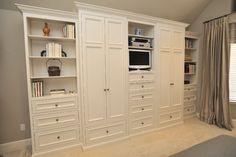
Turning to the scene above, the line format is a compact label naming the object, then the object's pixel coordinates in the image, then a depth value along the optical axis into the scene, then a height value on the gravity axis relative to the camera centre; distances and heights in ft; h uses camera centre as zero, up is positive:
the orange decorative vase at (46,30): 7.91 +2.28
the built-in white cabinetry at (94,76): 7.73 -0.20
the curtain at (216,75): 10.77 -0.25
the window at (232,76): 11.22 -0.33
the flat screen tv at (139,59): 9.78 +0.90
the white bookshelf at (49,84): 7.43 -0.64
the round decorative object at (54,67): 8.19 +0.32
